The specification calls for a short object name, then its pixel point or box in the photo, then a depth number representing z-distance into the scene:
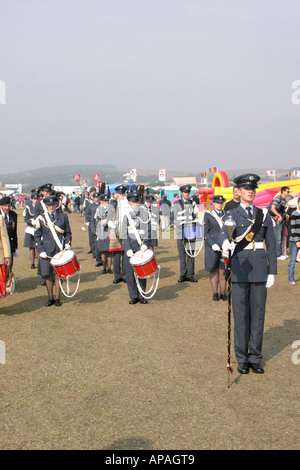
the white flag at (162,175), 43.34
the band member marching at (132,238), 9.09
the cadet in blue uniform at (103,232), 12.48
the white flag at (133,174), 41.03
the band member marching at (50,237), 8.95
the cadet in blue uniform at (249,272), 5.54
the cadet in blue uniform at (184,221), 10.95
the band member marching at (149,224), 9.34
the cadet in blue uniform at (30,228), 13.62
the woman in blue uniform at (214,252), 9.25
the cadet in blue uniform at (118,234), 11.47
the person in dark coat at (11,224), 10.00
